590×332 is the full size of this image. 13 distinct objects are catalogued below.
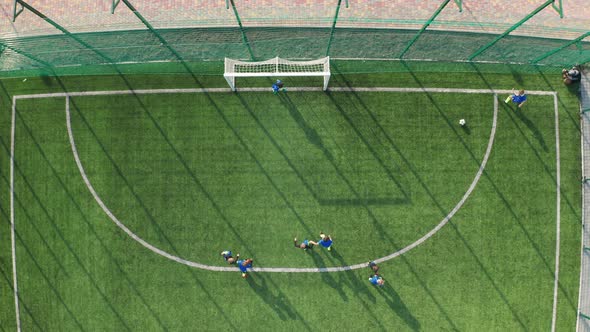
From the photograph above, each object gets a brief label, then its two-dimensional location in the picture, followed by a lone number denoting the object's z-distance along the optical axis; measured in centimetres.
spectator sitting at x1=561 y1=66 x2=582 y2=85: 1257
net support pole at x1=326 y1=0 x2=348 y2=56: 1212
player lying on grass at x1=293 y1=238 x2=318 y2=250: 1260
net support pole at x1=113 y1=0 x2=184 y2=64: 1200
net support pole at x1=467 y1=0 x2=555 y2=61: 1157
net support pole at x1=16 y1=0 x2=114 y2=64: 1194
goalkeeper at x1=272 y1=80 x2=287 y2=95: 1265
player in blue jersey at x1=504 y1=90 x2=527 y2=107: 1227
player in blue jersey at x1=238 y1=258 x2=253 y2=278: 1246
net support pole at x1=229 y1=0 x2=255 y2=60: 1240
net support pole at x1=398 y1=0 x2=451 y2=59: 1190
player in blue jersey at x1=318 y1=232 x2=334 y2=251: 1241
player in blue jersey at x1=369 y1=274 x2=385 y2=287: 1246
